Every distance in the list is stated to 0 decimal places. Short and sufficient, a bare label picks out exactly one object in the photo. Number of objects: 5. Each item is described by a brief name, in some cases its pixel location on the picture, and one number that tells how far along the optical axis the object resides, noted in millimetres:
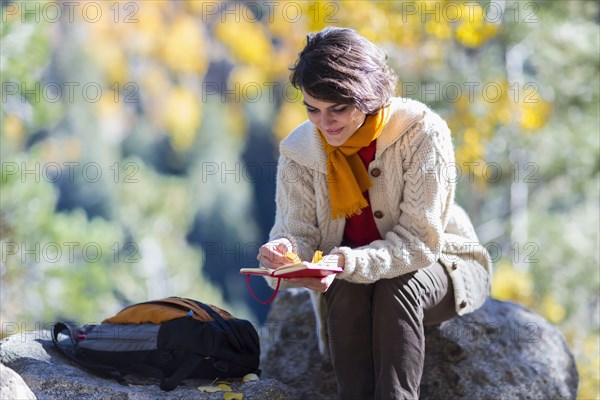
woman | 5227
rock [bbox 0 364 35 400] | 4598
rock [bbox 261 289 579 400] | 6531
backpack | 5672
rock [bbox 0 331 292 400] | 5340
